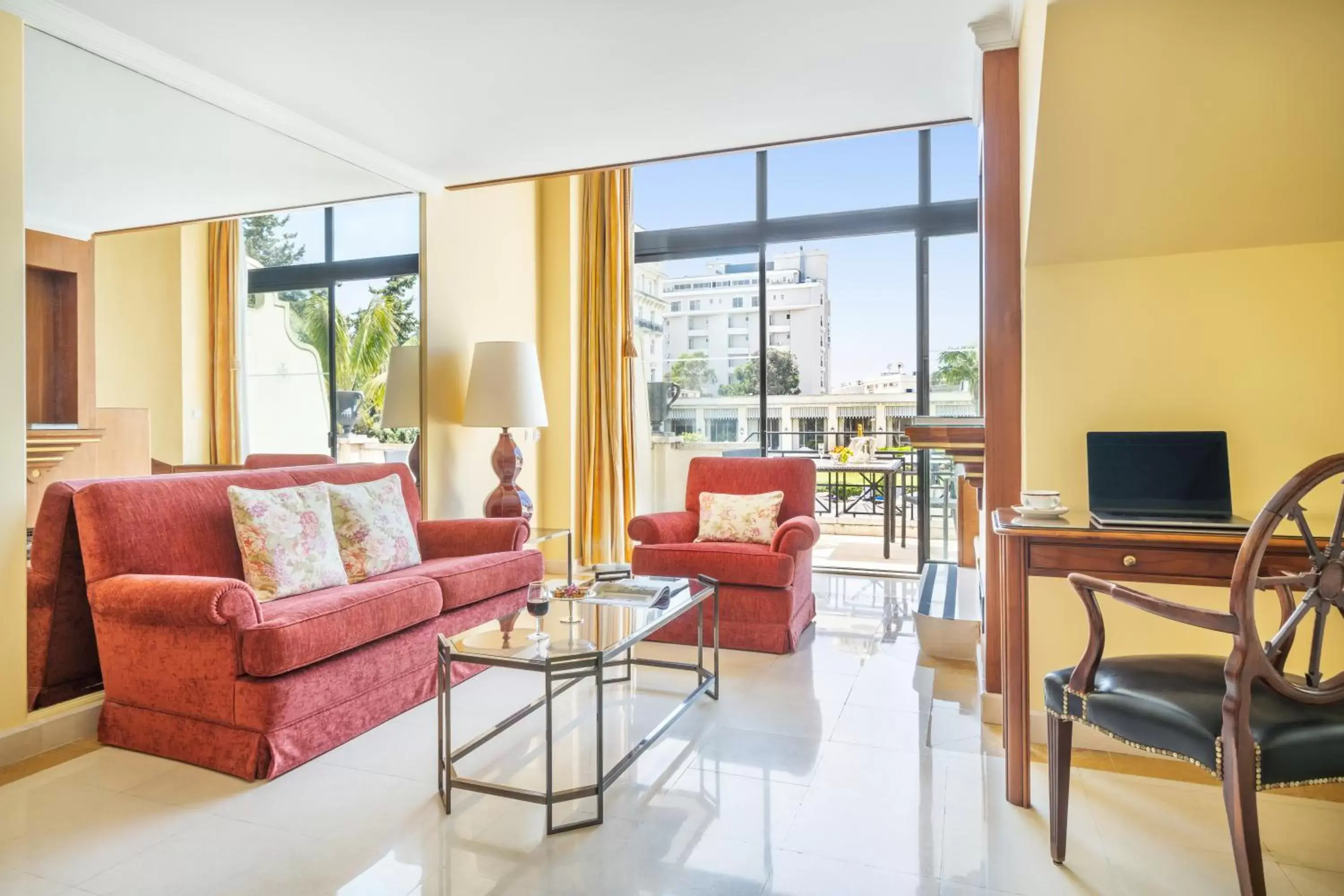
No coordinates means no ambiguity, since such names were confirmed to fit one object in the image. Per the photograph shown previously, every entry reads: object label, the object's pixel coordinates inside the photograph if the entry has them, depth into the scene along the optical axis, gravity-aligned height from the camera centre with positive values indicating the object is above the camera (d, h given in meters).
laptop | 2.22 -0.12
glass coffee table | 2.01 -0.59
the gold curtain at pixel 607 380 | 5.58 +0.46
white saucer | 2.17 -0.22
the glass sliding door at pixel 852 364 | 5.19 +0.54
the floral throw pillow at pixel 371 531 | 3.20 -0.38
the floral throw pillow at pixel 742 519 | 3.91 -0.41
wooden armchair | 1.48 -0.56
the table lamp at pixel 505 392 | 4.45 +0.30
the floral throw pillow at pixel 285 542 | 2.77 -0.37
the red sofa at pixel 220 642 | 2.30 -0.64
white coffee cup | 2.20 -0.18
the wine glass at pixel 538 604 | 2.43 -0.52
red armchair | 3.51 -0.62
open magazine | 2.78 -0.57
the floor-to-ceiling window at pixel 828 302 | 5.00 +0.98
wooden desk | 1.90 -0.32
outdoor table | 5.17 -0.23
